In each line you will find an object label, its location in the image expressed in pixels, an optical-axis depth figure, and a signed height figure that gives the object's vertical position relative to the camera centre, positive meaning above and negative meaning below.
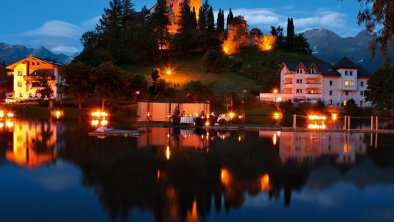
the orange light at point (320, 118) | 49.78 -1.33
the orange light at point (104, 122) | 36.14 -1.63
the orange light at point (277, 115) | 52.84 -1.13
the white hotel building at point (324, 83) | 72.76 +4.24
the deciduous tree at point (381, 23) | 10.75 +2.28
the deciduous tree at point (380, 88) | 61.03 +2.93
